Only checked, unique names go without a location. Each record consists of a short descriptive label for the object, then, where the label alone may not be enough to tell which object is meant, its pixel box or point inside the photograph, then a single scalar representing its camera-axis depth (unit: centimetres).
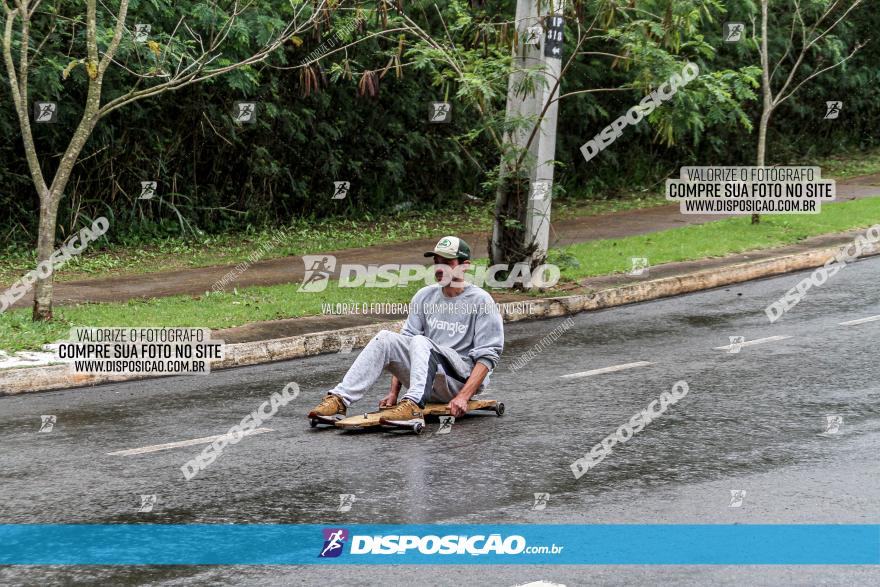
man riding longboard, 1736
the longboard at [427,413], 1719
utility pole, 2908
